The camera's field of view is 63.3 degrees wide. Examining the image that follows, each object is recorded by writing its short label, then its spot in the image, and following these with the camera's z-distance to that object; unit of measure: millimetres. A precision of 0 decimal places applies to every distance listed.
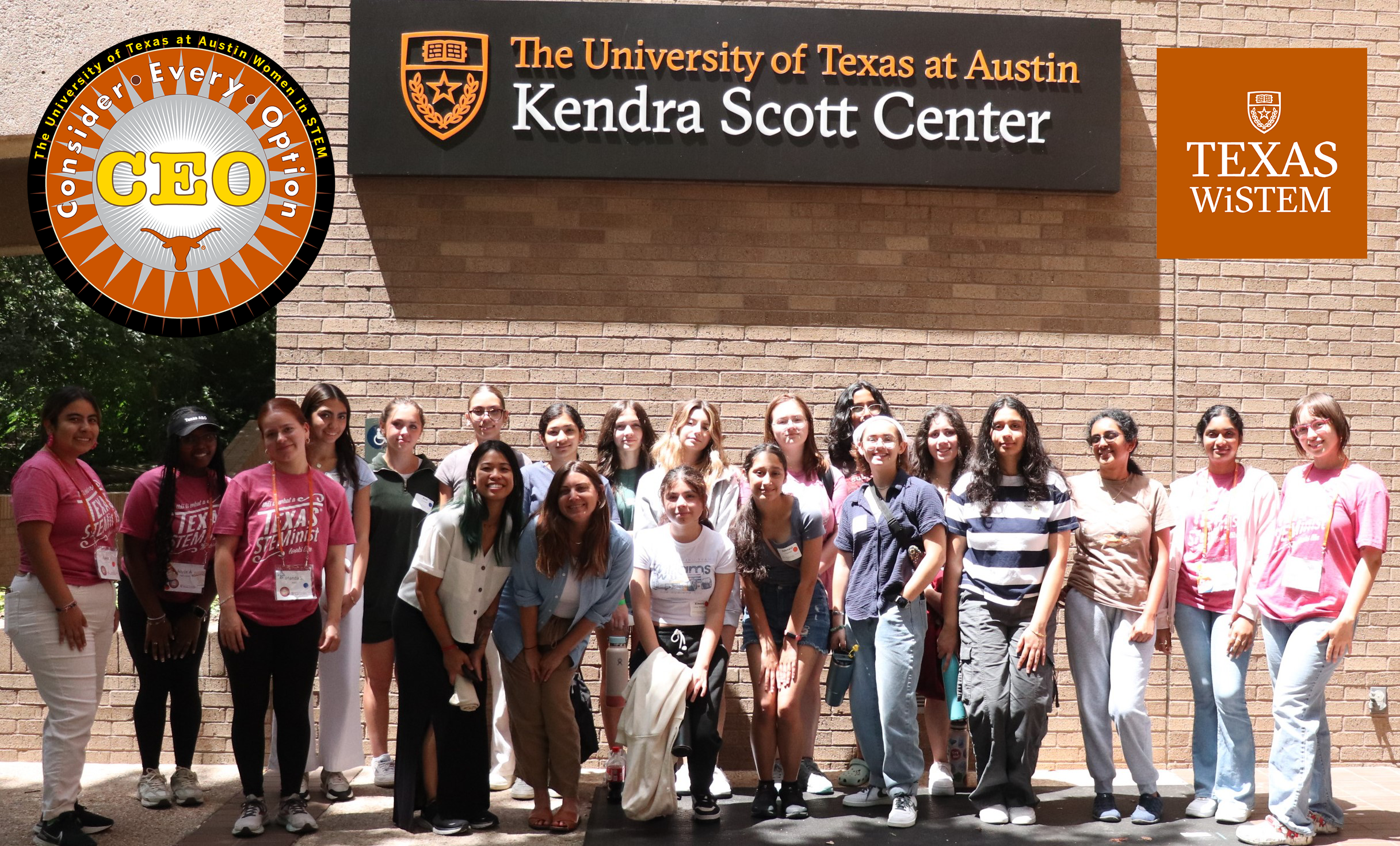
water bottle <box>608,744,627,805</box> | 5438
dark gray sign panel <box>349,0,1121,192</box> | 6285
